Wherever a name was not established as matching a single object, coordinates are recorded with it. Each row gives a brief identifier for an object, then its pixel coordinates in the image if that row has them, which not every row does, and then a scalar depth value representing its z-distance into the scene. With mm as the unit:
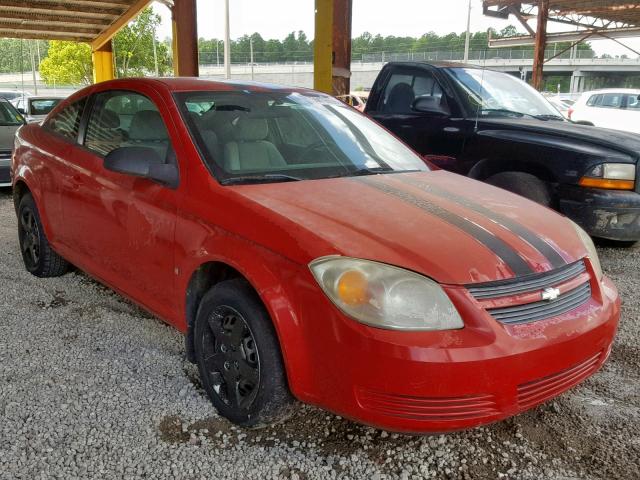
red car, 2010
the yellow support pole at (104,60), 15156
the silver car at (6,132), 7824
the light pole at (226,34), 27844
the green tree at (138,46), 34812
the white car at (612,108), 13515
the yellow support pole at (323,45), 6895
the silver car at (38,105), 13641
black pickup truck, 4773
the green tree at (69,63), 37219
